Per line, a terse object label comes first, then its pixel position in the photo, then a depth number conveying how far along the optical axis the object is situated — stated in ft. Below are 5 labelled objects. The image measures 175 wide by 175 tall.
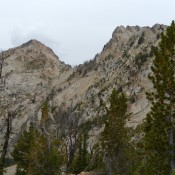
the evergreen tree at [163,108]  131.75
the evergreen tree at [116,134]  190.39
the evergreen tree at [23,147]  249.90
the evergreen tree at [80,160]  228.63
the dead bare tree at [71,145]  123.84
